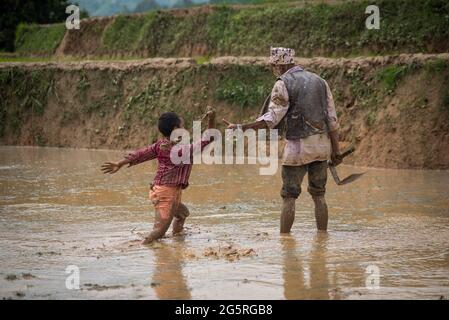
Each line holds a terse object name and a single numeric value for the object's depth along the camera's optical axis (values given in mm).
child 17578
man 17859
